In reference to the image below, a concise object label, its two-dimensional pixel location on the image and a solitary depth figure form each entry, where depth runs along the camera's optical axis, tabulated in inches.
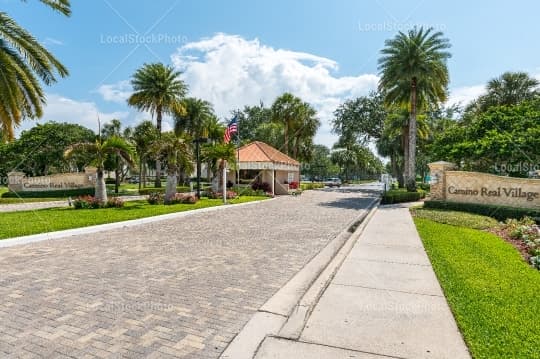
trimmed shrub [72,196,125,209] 672.4
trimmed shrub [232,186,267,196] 1122.7
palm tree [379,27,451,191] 999.0
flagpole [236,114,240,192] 1079.1
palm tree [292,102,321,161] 1746.9
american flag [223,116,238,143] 858.8
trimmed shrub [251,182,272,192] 1206.5
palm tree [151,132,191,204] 781.3
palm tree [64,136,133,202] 685.3
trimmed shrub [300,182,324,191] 1715.1
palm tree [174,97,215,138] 1665.8
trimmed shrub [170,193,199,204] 800.9
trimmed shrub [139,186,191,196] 1180.4
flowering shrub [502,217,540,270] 312.0
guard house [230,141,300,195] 1224.2
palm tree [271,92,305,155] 1700.3
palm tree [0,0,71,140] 478.3
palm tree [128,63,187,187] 1354.6
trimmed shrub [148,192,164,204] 794.2
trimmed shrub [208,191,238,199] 973.5
